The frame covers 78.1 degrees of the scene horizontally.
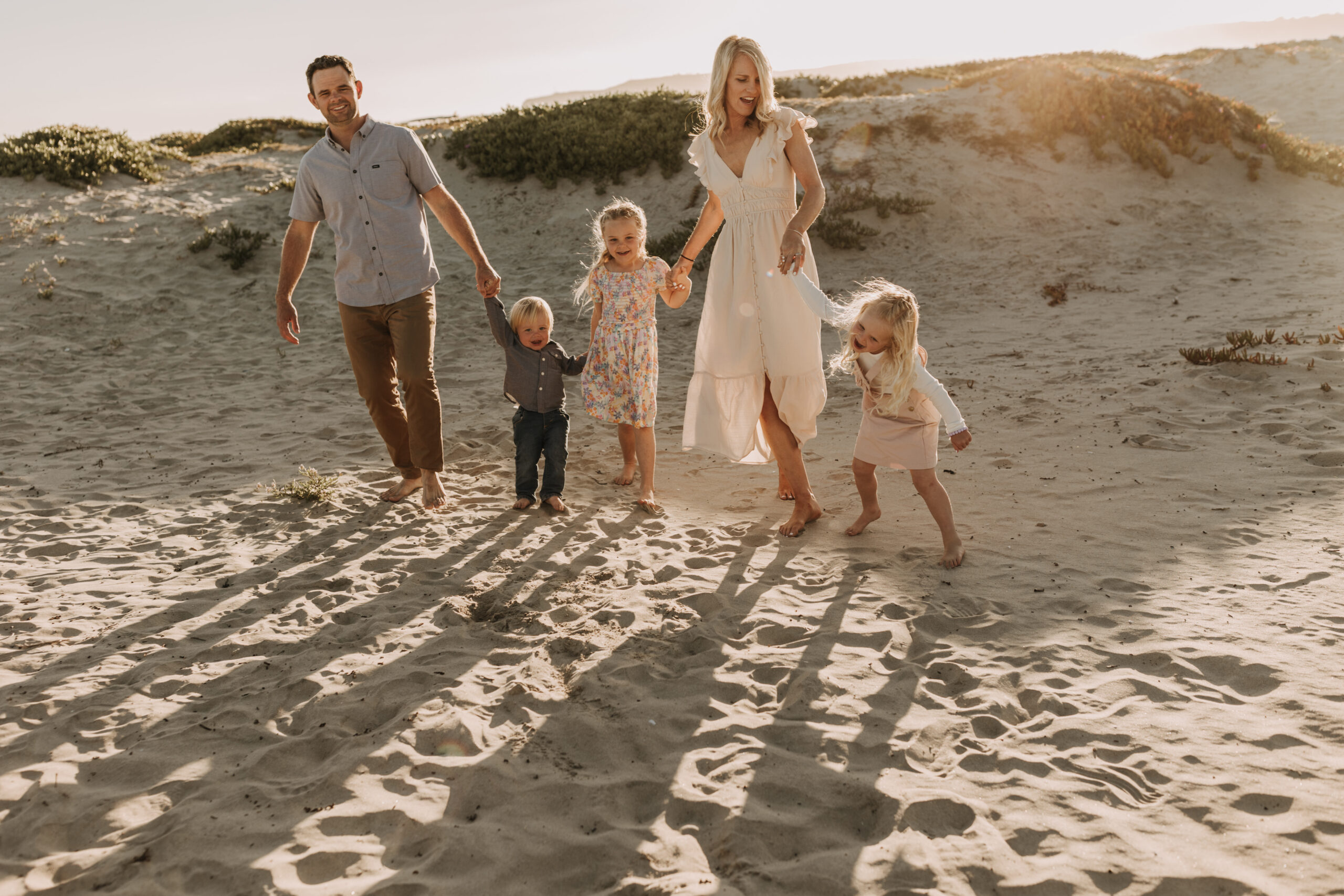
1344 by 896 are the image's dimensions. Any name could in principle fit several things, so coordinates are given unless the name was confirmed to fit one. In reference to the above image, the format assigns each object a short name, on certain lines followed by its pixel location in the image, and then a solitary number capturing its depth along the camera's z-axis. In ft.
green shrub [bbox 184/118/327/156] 67.97
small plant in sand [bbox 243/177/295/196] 49.47
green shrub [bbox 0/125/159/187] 46.24
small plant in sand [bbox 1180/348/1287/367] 22.91
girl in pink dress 13.71
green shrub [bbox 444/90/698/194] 51.37
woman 14.55
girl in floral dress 17.20
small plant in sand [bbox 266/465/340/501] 17.99
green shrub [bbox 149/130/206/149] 69.70
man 16.03
